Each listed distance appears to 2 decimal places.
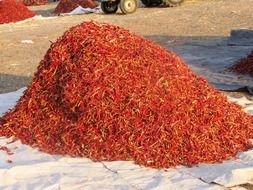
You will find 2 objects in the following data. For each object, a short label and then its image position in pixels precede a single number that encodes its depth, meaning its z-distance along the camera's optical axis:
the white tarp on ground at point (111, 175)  3.64
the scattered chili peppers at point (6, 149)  4.29
